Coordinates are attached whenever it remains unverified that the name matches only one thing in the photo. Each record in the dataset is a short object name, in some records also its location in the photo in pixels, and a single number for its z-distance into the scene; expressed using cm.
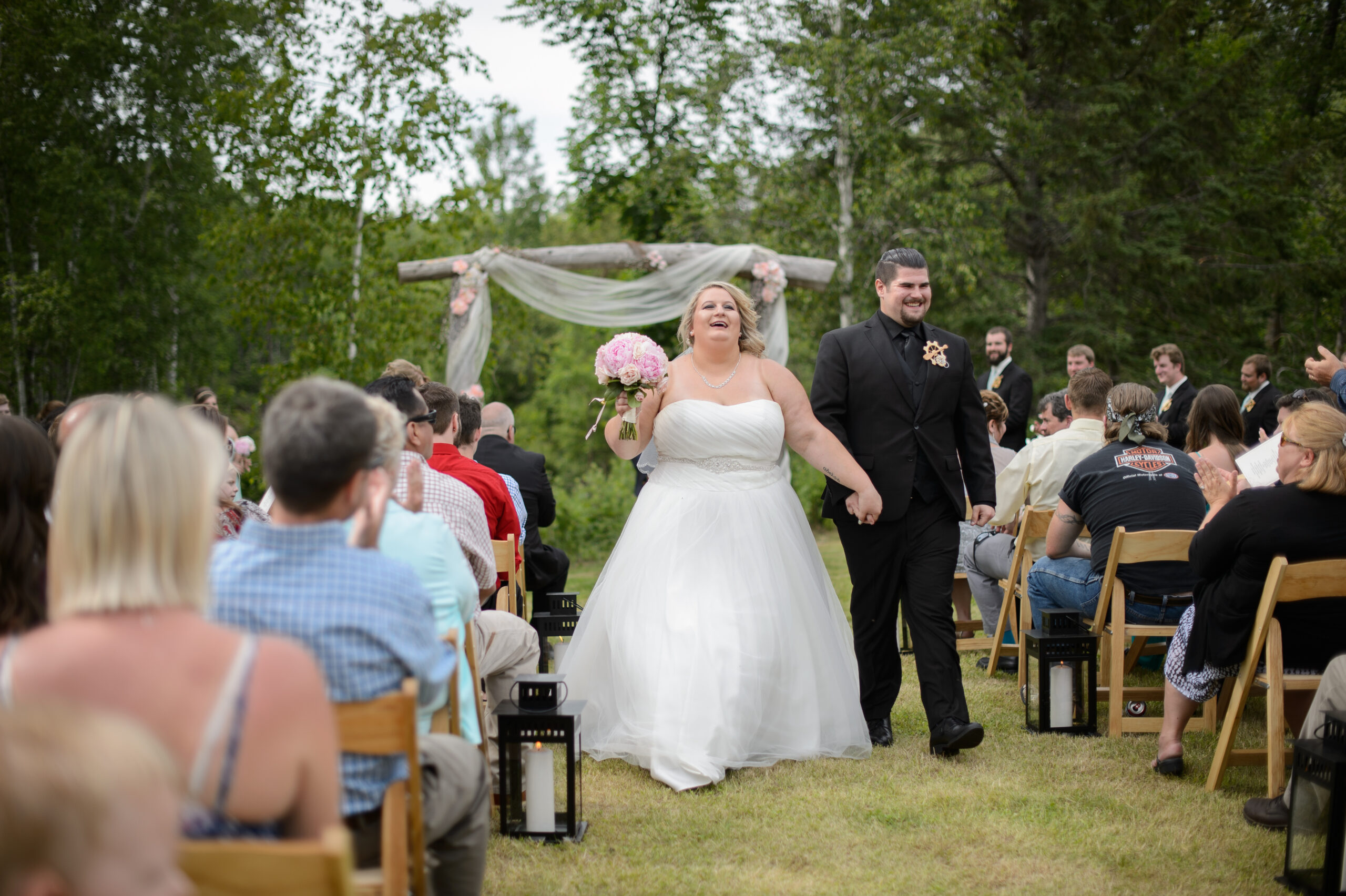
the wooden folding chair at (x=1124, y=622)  492
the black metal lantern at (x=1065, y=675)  502
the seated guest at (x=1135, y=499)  513
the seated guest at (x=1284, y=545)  382
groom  479
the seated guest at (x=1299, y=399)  591
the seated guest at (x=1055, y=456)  616
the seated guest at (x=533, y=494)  668
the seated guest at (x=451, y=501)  379
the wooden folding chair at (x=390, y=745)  215
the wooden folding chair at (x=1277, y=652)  374
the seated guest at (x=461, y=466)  471
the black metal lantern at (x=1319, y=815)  305
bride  455
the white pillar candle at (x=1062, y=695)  504
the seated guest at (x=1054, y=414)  698
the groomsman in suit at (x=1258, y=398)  948
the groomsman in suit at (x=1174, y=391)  918
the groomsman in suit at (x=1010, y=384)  929
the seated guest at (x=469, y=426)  572
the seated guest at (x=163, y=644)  169
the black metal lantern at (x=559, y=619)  583
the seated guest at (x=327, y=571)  211
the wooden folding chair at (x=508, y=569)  509
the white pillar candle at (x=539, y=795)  377
